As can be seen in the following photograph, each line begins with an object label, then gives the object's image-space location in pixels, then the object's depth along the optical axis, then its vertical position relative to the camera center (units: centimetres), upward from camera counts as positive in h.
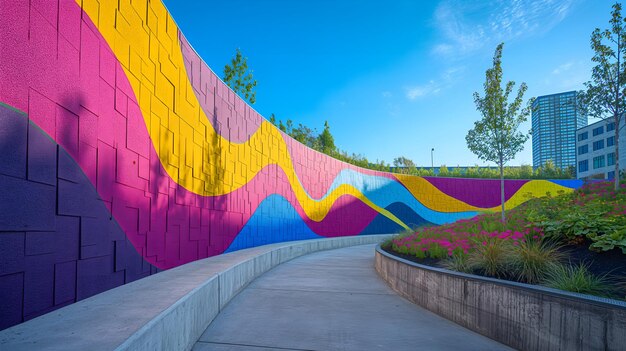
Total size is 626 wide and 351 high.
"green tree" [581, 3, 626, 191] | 1264 +386
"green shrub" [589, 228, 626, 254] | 571 -58
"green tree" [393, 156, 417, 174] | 5225 +457
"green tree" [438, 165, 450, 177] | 3586 +237
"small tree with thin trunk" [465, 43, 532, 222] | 1384 +286
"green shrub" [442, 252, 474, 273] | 663 -113
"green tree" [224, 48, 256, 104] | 2273 +661
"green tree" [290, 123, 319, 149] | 2871 +478
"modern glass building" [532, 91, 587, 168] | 15262 +2308
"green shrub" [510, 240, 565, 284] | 564 -90
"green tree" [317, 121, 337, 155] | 3347 +467
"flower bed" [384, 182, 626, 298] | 520 -83
